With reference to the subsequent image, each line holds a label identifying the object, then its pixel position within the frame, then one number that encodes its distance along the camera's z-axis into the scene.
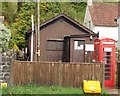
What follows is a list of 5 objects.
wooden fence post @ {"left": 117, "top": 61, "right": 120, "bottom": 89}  9.34
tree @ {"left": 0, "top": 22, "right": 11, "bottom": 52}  10.43
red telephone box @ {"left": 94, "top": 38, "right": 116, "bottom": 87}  10.08
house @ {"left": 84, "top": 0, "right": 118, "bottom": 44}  20.58
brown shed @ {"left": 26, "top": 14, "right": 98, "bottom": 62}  16.02
